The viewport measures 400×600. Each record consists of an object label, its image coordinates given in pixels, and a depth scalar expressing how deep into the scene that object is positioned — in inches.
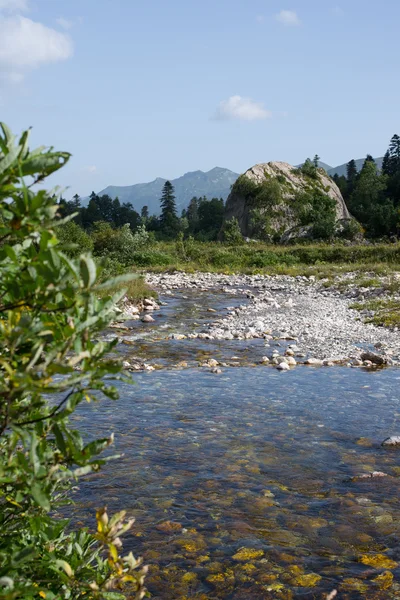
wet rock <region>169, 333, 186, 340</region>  589.0
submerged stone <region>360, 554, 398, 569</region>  189.3
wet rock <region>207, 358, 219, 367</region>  470.6
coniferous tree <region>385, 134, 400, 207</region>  2549.7
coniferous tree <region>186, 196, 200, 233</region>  3657.0
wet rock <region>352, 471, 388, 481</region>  258.5
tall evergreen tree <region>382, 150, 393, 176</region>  3125.0
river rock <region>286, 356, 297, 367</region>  472.9
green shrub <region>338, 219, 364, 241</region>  1913.1
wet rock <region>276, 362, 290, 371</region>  458.3
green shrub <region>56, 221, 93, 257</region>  1127.2
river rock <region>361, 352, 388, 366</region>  472.7
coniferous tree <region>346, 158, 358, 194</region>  2918.3
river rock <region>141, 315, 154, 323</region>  693.5
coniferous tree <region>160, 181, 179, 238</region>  3424.2
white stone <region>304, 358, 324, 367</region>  474.2
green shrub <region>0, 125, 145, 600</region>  60.2
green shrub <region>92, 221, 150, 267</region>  1524.4
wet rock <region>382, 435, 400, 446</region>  294.5
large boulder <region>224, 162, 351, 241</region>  2138.3
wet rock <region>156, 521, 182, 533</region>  212.4
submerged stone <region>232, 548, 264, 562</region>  194.6
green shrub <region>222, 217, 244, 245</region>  1959.9
